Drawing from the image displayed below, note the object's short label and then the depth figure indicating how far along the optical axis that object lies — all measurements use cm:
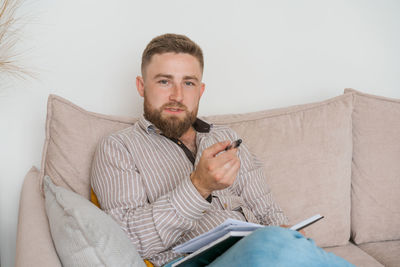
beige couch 143
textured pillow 83
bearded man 110
